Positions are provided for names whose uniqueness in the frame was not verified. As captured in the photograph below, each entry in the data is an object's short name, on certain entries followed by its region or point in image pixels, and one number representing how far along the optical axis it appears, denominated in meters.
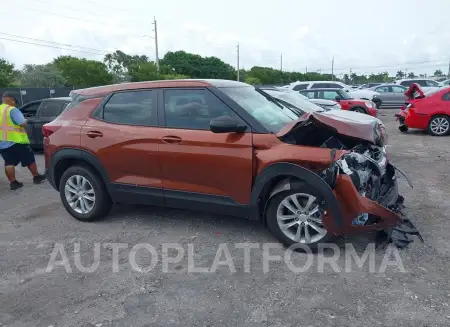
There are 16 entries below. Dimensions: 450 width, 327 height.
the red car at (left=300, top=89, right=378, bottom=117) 14.07
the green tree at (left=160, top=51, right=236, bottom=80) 71.06
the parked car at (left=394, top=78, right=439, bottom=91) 22.91
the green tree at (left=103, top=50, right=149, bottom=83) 67.44
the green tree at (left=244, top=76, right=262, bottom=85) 59.93
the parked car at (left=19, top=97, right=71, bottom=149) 9.55
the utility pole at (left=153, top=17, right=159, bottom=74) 48.68
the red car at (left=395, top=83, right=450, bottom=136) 11.07
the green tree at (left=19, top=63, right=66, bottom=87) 42.78
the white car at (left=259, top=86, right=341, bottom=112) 6.81
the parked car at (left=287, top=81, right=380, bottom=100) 17.22
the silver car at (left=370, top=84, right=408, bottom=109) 20.56
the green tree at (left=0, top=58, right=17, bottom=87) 33.03
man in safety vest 6.71
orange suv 3.63
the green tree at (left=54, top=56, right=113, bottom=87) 44.12
